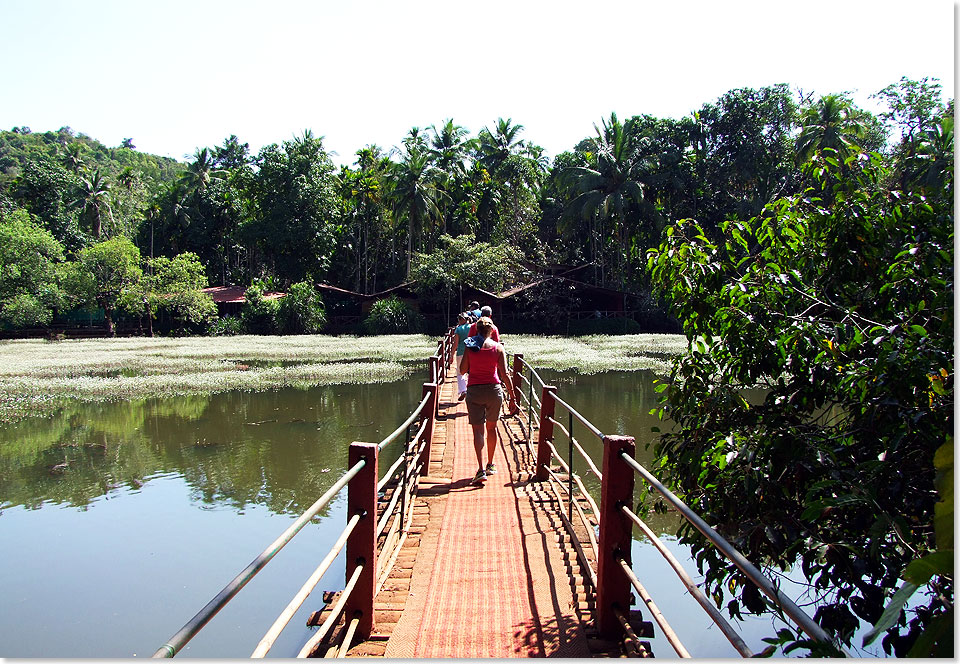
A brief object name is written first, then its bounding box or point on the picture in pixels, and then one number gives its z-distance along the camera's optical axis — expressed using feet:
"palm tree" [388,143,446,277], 139.23
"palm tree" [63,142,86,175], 188.34
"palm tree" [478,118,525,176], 159.63
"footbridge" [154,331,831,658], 10.12
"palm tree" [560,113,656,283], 129.06
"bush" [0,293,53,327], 128.06
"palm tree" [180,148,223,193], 173.78
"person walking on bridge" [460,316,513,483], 22.16
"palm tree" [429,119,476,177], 154.51
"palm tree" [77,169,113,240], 167.22
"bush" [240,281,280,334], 135.64
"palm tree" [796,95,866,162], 113.09
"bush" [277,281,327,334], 135.64
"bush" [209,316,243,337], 135.74
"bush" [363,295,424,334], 132.57
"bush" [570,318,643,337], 132.77
